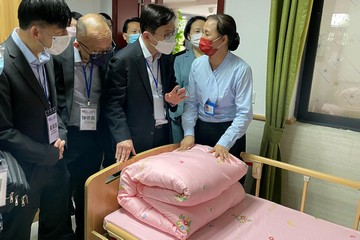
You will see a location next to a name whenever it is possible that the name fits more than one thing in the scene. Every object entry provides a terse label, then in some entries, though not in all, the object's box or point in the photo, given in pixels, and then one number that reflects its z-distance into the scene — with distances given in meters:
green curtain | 1.96
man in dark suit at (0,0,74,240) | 1.22
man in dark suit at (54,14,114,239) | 1.59
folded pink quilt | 1.37
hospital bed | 1.44
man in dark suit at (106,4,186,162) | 1.62
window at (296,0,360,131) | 2.07
